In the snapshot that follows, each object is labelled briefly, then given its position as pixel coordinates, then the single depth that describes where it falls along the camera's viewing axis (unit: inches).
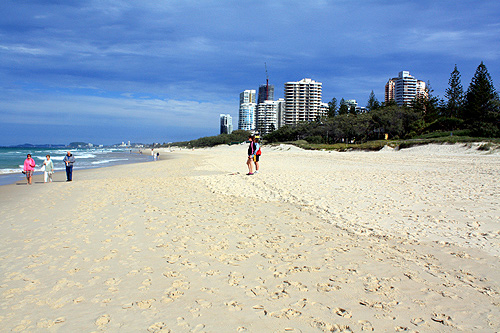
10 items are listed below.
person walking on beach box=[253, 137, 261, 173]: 548.5
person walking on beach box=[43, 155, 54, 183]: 570.0
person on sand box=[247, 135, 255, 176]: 548.3
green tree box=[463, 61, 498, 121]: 1766.7
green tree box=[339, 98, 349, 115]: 2967.5
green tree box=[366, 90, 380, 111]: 2750.5
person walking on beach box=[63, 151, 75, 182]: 586.0
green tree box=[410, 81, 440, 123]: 2123.9
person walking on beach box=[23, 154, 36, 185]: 539.5
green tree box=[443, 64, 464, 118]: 2151.8
